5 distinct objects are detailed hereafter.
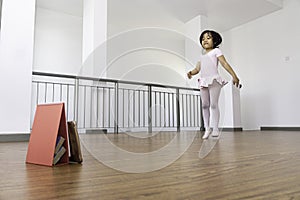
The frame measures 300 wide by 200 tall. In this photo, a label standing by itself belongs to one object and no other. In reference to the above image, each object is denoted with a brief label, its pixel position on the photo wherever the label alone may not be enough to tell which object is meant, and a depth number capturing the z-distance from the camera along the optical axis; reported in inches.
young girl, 78.7
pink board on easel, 34.0
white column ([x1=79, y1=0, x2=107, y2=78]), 133.3
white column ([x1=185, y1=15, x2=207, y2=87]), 191.1
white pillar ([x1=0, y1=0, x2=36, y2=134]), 82.5
